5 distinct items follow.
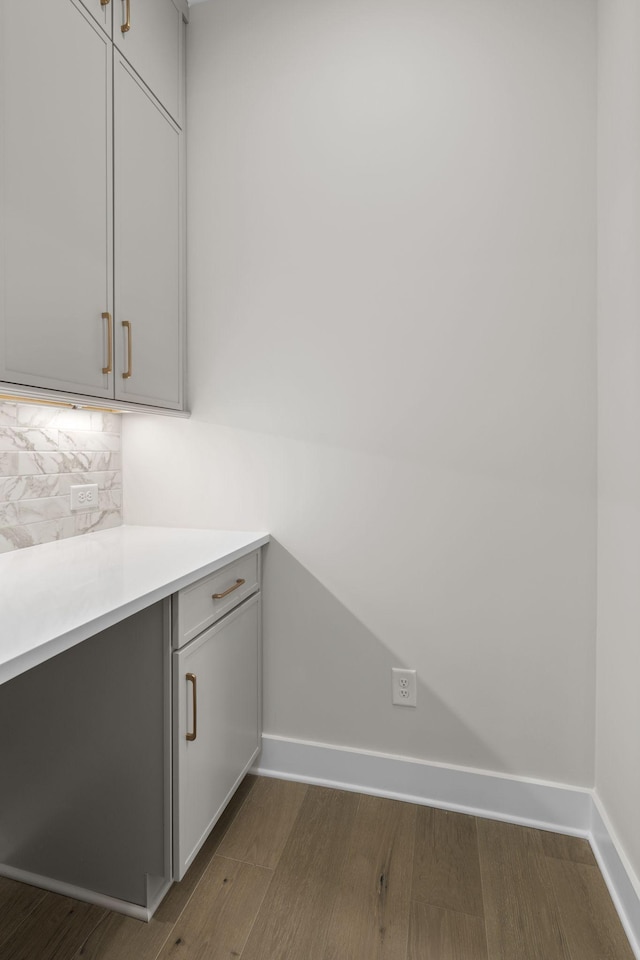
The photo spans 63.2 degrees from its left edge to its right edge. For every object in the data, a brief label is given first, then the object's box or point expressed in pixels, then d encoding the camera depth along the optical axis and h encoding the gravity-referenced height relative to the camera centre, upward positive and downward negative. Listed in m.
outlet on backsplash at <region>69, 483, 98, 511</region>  1.77 -0.05
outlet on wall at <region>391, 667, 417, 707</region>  1.76 -0.70
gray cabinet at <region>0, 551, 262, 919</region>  1.24 -0.69
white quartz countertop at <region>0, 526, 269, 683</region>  0.86 -0.23
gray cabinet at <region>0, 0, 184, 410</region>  1.20 +0.77
